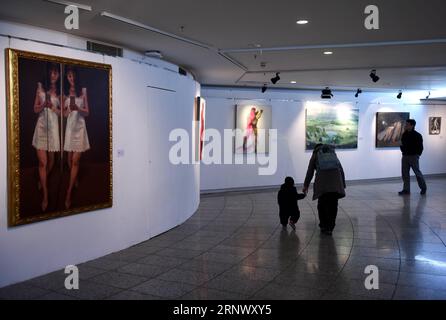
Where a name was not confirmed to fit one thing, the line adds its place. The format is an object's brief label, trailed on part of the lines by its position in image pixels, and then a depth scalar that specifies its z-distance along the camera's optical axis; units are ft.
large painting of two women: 16.12
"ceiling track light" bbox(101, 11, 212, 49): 16.19
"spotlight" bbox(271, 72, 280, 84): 33.05
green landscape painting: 47.50
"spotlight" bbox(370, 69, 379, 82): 31.55
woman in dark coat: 24.17
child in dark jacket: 25.89
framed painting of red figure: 42.50
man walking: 40.42
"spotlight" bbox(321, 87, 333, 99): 42.73
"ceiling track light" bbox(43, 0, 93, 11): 14.10
